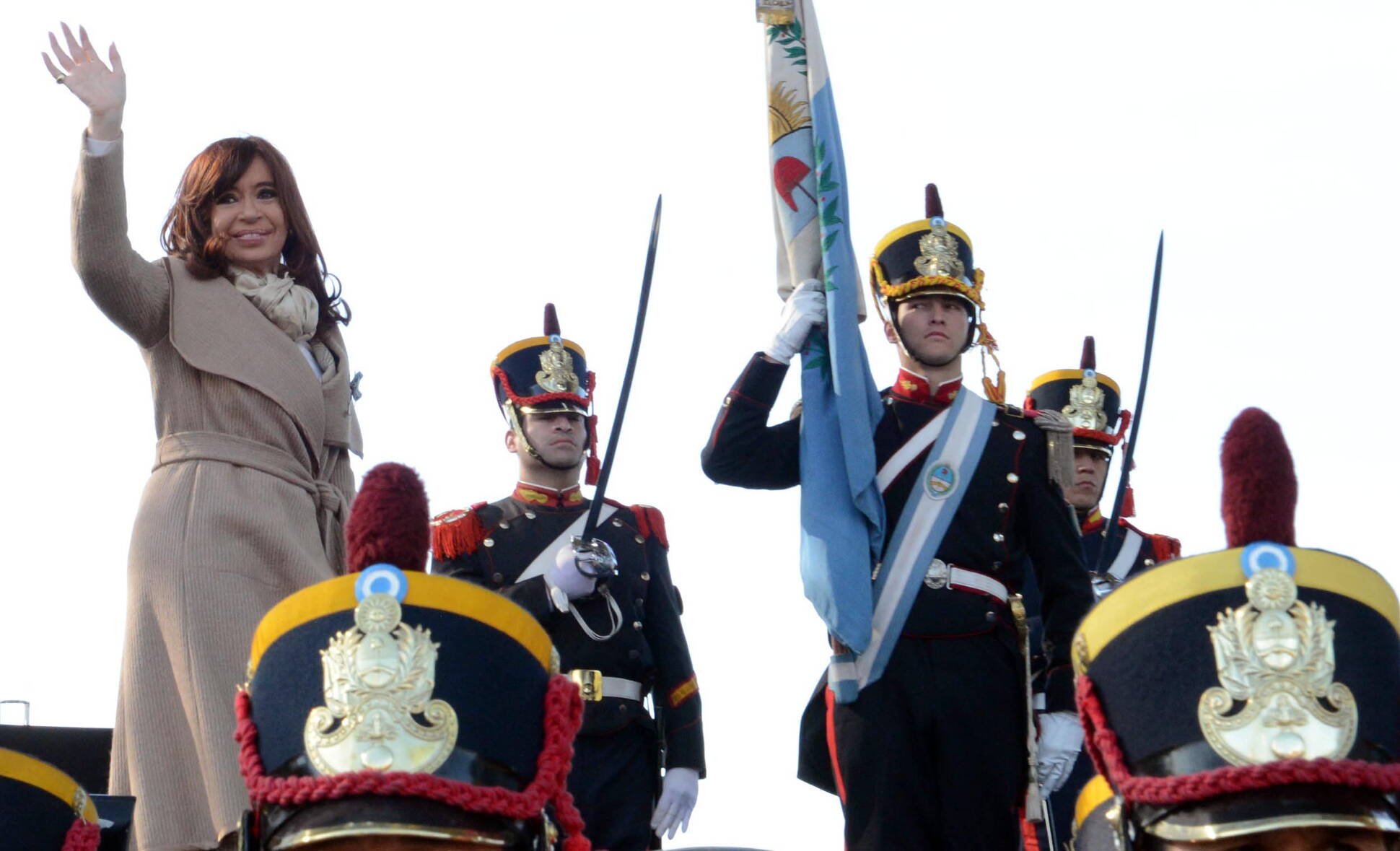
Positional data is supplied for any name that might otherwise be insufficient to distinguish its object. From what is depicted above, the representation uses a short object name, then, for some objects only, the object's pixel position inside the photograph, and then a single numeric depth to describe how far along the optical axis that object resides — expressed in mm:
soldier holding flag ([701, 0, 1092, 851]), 6531
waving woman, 6465
